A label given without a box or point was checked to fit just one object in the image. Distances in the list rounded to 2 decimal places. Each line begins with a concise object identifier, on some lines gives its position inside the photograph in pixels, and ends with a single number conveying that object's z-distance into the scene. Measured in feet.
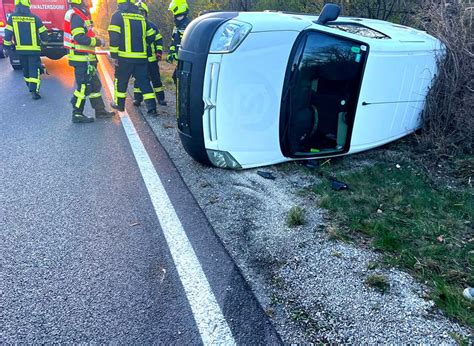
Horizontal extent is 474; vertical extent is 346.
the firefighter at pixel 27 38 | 25.65
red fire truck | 38.42
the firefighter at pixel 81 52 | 19.76
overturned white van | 12.61
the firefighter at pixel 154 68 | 23.06
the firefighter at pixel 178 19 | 23.47
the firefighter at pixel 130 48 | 20.07
